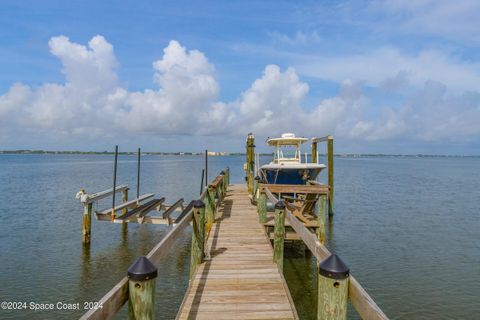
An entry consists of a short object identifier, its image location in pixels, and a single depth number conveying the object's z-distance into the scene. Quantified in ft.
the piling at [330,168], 70.28
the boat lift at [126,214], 44.24
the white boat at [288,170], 63.52
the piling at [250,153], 64.69
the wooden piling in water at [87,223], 48.03
